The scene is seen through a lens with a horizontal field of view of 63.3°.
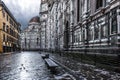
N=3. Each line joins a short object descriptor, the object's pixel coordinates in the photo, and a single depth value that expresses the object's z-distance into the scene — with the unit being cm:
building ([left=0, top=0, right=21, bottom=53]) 2244
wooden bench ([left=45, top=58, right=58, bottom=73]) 583
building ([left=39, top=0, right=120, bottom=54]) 703
